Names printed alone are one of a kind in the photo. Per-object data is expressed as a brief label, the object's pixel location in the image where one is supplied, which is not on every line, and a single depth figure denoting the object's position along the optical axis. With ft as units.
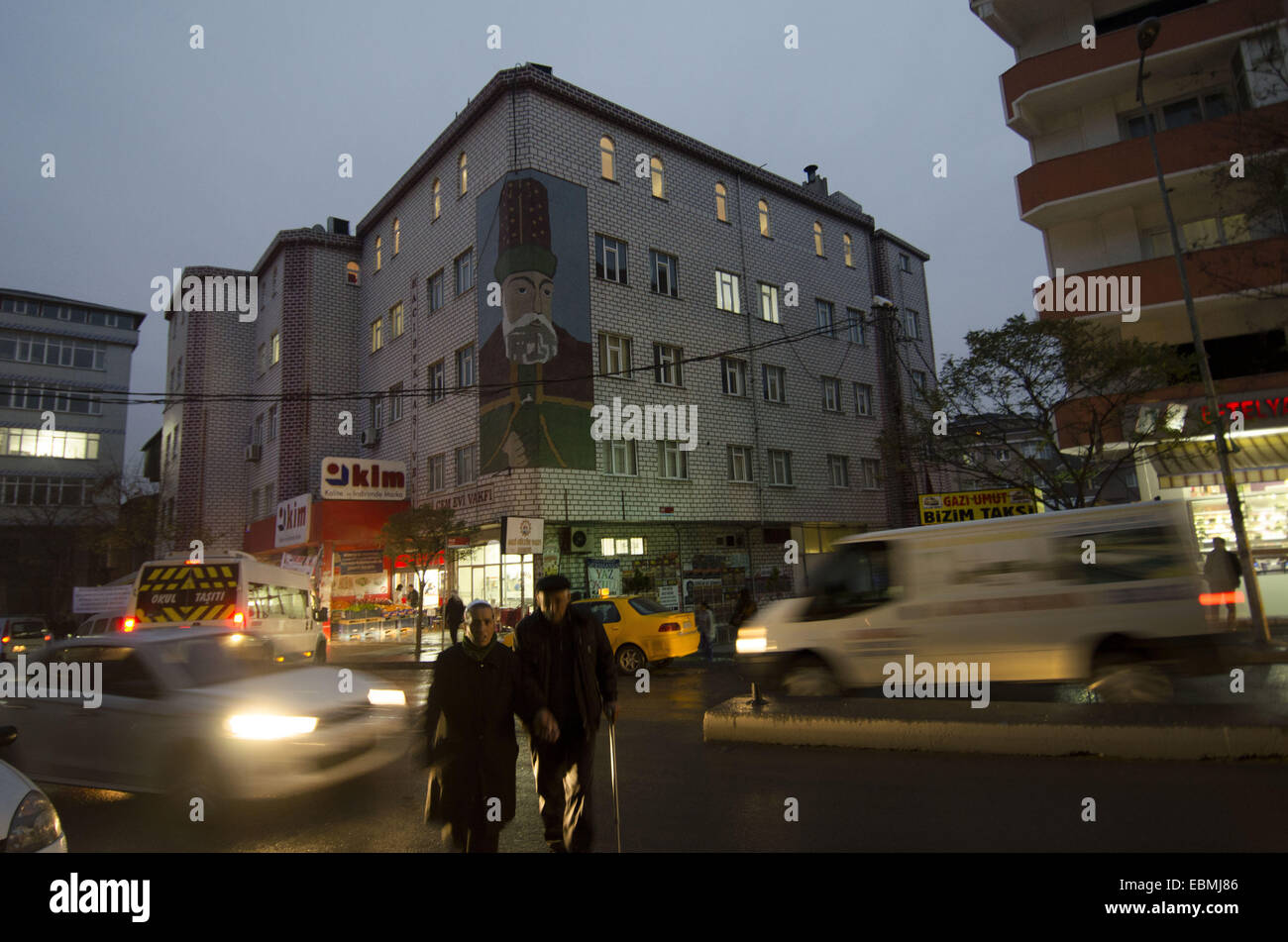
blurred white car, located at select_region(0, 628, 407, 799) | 18.69
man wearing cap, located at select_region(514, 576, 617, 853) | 13.88
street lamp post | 40.88
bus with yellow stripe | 47.98
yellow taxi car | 45.19
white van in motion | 25.63
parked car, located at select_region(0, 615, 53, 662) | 70.28
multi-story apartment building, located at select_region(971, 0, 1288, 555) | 55.98
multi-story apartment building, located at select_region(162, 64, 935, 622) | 71.61
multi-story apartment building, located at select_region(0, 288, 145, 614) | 146.61
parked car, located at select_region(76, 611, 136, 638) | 54.75
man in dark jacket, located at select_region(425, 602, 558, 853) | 12.05
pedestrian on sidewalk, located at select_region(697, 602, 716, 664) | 54.70
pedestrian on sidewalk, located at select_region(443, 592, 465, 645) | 49.44
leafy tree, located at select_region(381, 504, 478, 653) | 69.10
